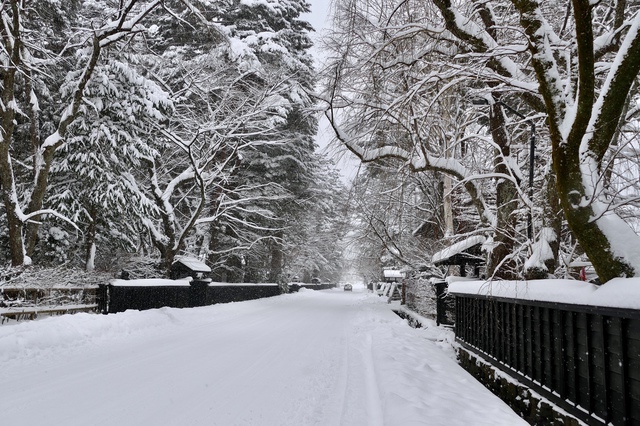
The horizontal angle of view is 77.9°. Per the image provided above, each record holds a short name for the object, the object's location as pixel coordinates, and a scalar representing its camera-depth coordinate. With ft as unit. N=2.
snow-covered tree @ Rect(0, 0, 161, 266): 37.45
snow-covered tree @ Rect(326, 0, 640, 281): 12.78
